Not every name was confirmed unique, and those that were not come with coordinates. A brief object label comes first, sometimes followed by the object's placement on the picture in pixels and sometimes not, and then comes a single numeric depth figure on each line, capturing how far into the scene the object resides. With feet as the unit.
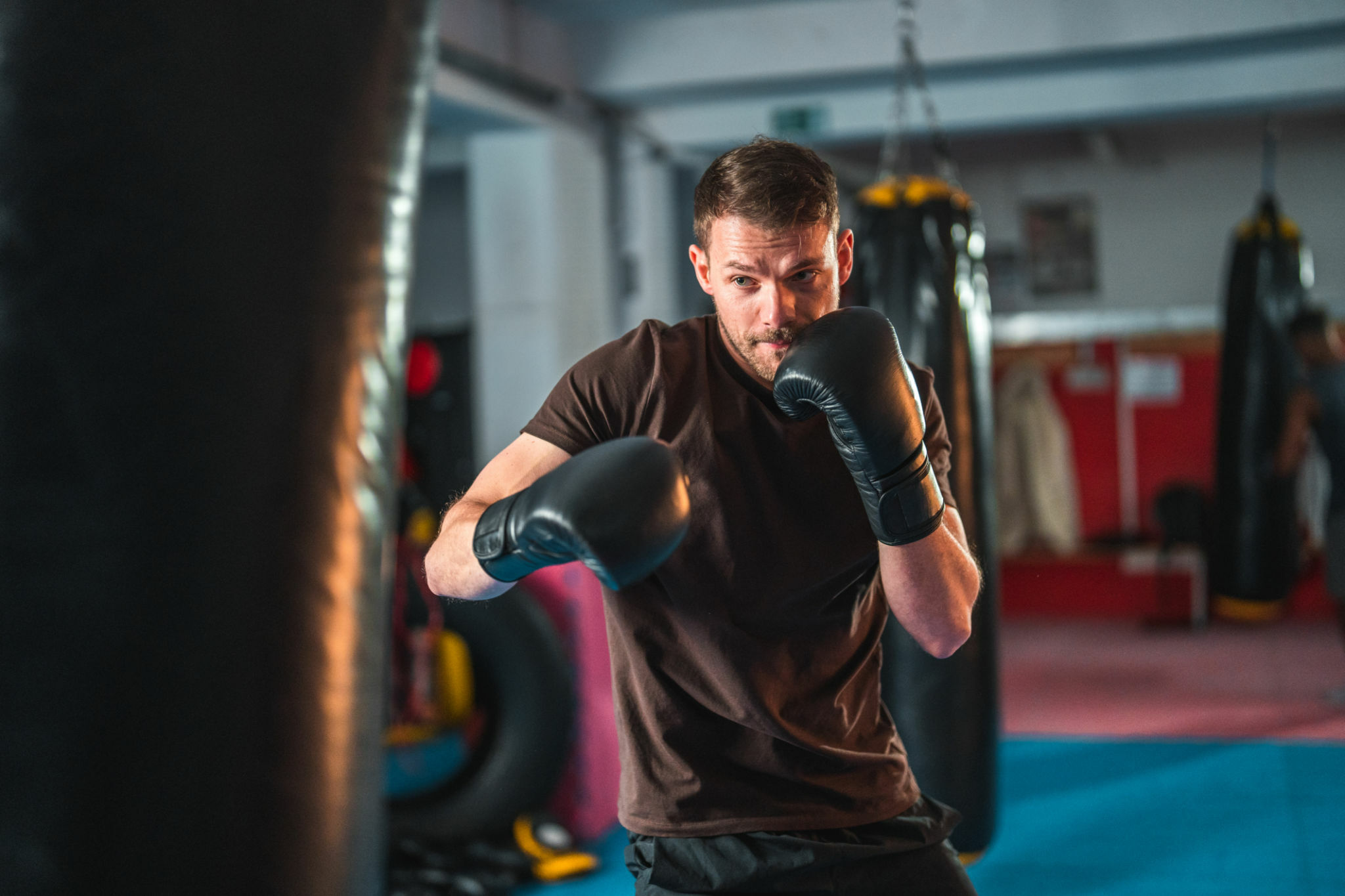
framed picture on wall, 28.35
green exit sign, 20.30
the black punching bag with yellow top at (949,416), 9.66
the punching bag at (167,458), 3.06
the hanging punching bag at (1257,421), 15.81
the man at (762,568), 4.47
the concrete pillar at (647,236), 21.30
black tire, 12.28
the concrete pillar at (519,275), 19.02
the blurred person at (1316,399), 15.58
